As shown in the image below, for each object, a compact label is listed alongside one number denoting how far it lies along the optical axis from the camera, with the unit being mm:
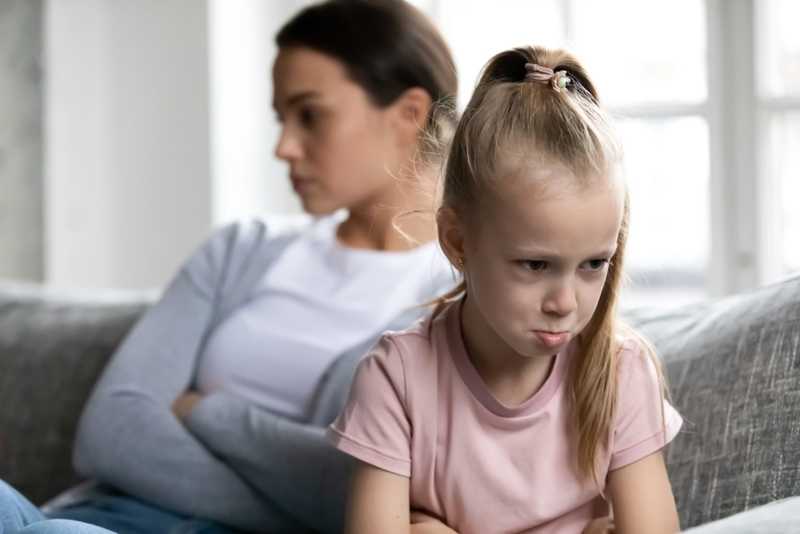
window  3647
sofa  1738
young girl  1643
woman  1973
